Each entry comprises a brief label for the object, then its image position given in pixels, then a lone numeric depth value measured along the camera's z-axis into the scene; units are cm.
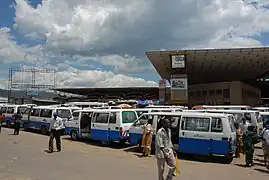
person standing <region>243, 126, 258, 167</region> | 681
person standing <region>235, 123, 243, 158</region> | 796
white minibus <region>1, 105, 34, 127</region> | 1620
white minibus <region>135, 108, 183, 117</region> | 1075
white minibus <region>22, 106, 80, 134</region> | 1297
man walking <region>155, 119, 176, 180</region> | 455
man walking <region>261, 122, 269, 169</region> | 651
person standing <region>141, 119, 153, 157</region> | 807
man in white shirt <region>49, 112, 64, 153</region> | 838
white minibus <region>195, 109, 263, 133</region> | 1042
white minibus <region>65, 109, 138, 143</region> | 956
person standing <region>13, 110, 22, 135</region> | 1321
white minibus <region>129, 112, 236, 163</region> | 726
